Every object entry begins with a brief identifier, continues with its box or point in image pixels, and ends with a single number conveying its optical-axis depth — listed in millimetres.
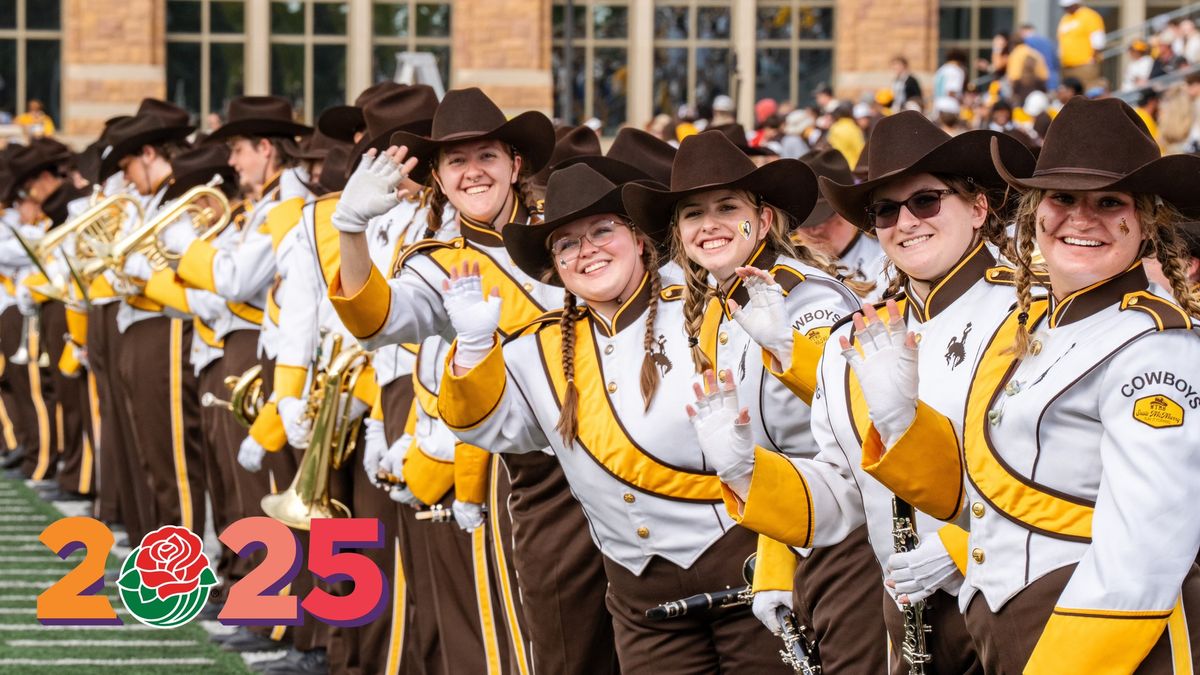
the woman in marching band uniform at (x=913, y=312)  8152
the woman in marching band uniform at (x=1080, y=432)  6829
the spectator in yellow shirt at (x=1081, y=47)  37911
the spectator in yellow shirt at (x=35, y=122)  44157
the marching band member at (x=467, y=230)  10897
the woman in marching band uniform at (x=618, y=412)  9393
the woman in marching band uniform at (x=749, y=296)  9307
